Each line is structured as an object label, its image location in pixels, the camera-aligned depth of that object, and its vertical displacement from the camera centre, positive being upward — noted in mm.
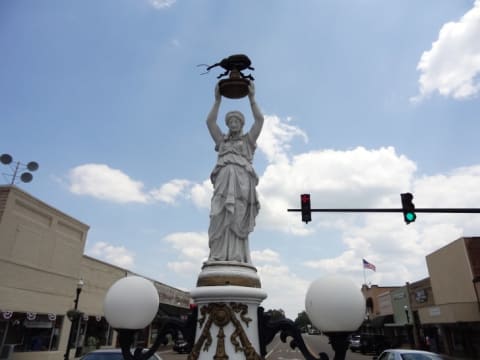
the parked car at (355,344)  37006 -1100
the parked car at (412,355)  9656 -557
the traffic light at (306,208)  11555 +3716
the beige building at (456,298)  22938 +2318
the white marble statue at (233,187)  3732 +1441
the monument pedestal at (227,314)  3119 +147
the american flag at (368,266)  38000 +6543
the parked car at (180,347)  29603 -1259
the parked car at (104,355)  9851 -631
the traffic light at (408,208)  10478 +3384
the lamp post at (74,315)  17344 +749
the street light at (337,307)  2498 +165
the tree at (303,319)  127650 +4656
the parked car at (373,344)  31234 -881
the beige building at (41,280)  18078 +2669
